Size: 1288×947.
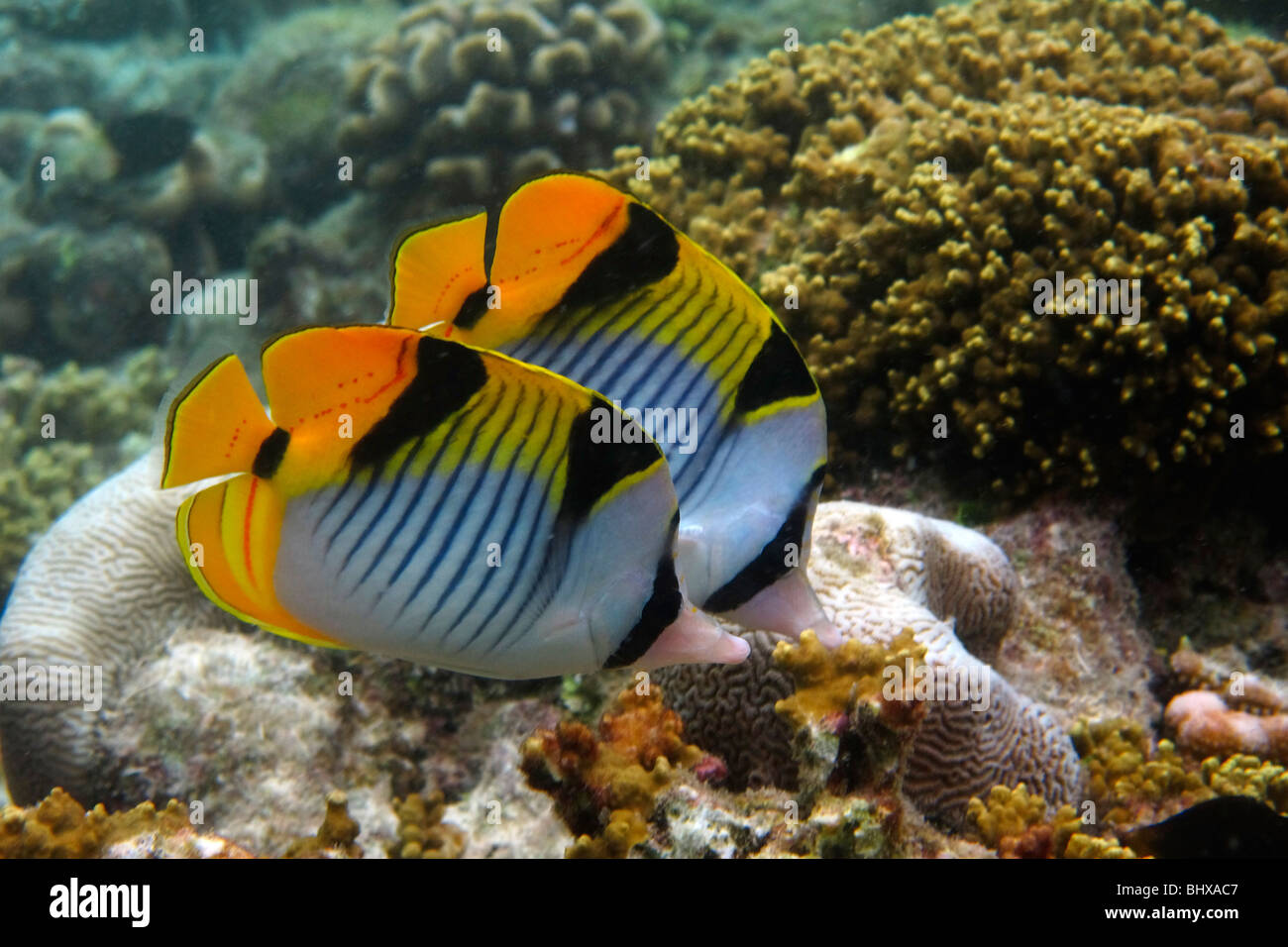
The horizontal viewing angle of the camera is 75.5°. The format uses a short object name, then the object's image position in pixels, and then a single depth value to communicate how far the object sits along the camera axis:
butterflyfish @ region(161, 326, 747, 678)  1.20
